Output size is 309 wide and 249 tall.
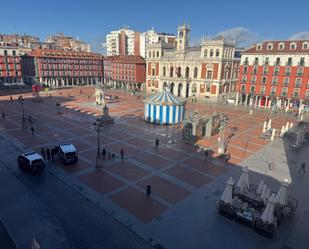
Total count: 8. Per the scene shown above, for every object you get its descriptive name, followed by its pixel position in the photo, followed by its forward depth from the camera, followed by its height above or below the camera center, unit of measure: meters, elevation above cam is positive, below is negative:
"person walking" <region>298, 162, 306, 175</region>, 21.24 -8.63
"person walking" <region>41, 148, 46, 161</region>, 22.37 -8.08
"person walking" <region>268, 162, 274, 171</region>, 22.14 -8.78
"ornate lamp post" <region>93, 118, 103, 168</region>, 20.65 -8.01
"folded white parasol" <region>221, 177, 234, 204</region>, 14.30 -7.42
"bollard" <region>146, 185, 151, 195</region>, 16.64 -8.41
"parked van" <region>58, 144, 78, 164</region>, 20.95 -7.62
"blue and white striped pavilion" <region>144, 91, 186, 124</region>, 37.03 -5.88
